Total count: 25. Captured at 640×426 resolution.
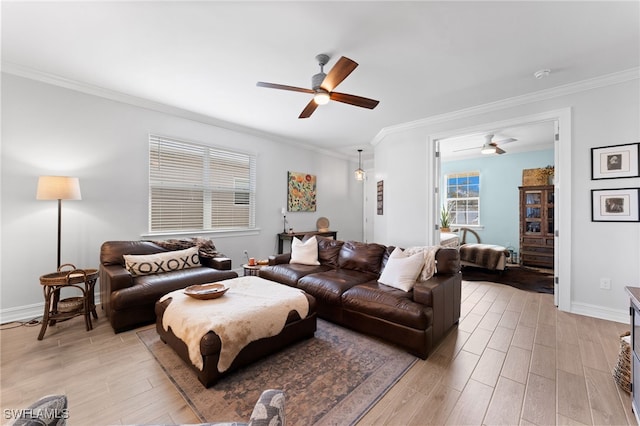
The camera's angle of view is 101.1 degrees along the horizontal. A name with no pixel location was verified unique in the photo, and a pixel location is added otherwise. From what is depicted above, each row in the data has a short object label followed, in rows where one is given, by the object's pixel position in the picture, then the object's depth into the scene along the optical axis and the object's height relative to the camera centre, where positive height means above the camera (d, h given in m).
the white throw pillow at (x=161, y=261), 3.15 -0.61
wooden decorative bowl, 2.35 -0.72
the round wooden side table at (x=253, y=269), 3.82 -0.81
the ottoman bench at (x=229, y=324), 1.88 -0.88
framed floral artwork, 5.80 +0.51
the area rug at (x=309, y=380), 1.67 -1.24
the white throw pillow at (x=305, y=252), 3.82 -0.55
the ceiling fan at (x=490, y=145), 5.14 +1.39
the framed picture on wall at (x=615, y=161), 2.96 +0.65
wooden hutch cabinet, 5.45 -0.20
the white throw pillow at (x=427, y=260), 2.76 -0.48
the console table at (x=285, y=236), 5.43 -0.45
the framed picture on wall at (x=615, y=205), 2.97 +0.14
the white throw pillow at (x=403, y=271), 2.67 -0.59
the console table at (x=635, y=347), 1.54 -0.79
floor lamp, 2.79 +0.26
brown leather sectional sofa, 2.32 -0.81
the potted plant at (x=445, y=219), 6.48 -0.09
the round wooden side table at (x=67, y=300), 2.57 -0.91
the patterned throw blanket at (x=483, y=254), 5.08 -0.76
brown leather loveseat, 2.69 -0.79
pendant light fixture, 6.43 +1.00
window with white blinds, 4.00 +0.45
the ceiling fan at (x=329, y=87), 2.34 +1.25
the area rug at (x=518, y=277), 4.33 -1.14
